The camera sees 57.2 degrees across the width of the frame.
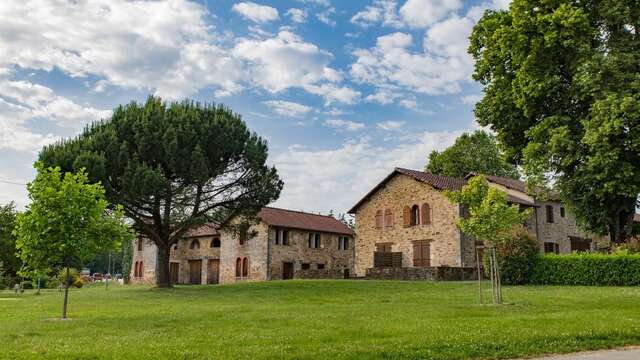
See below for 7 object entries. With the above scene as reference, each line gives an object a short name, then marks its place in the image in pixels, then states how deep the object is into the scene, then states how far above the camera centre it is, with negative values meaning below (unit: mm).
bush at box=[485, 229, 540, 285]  28469 +248
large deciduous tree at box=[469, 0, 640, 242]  23641 +7388
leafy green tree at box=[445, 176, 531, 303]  17734 +1575
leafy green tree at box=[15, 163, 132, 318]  16359 +1080
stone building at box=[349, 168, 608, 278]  37656 +2665
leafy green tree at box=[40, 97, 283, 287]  29469 +5196
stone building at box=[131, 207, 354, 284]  45938 +982
